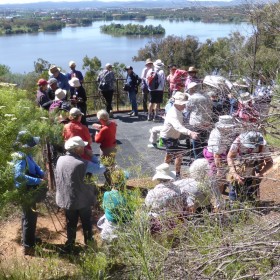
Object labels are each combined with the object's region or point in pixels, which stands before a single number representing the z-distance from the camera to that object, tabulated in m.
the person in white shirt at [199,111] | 4.52
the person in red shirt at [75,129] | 5.67
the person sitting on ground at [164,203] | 4.04
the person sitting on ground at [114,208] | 4.26
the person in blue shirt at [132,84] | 10.13
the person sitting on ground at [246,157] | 3.78
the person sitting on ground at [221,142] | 3.94
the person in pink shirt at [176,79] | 9.27
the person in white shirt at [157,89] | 9.48
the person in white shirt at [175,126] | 6.05
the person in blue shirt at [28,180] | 3.64
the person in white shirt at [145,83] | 9.67
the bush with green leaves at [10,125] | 3.42
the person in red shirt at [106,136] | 6.08
